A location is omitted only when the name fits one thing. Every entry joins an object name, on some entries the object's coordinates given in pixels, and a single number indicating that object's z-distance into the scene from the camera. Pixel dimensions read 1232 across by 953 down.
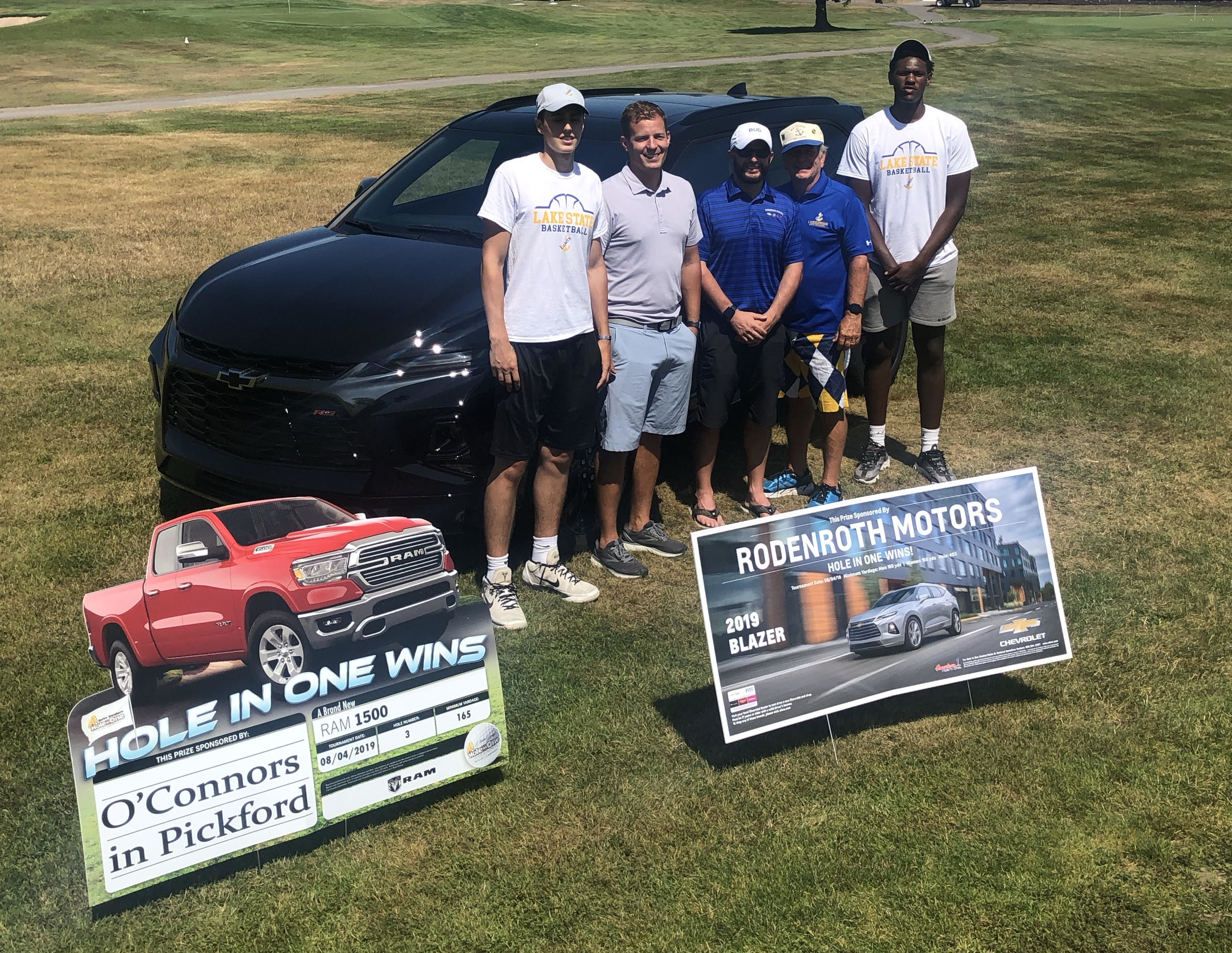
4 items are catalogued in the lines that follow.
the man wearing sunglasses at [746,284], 4.76
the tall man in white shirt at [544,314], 4.00
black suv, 4.21
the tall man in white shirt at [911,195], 5.25
